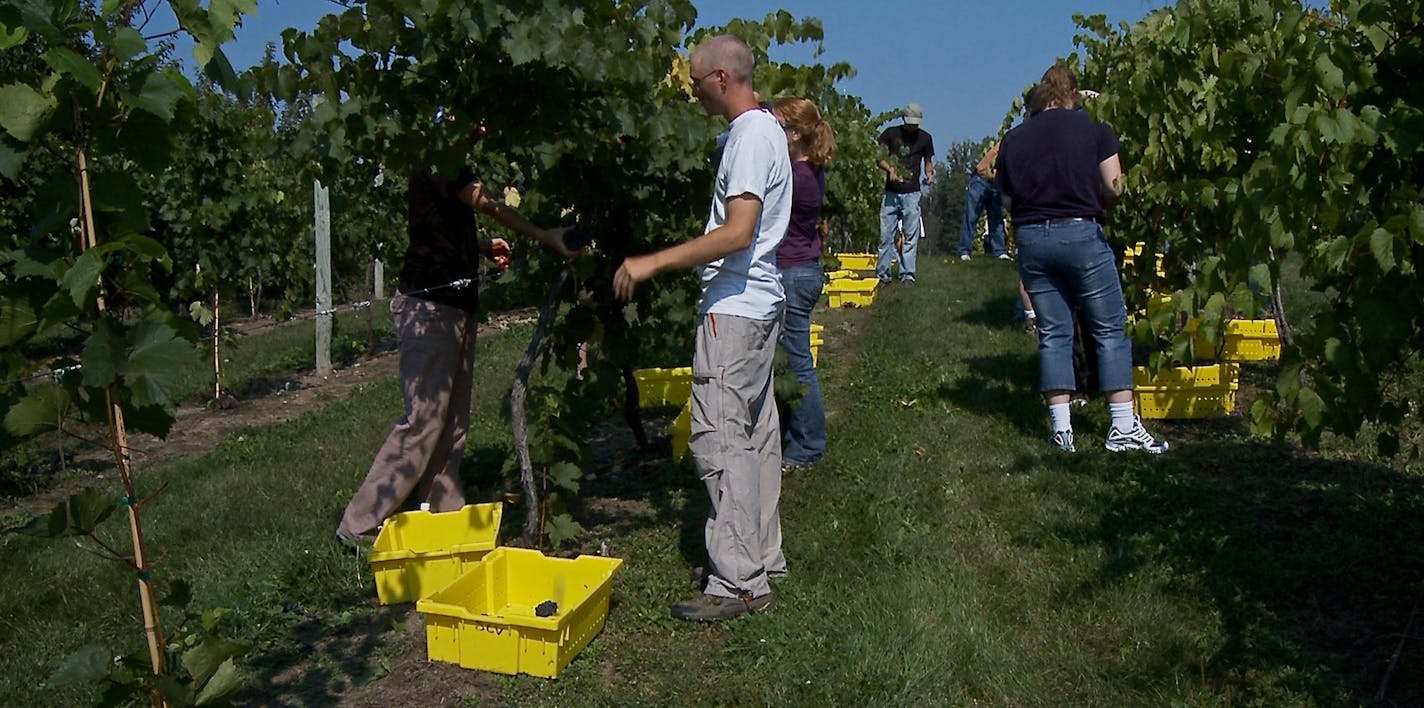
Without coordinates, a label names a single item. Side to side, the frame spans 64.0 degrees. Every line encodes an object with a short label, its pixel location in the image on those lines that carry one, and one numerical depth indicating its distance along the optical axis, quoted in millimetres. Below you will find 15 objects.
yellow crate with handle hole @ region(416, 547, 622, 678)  3127
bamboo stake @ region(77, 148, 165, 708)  1912
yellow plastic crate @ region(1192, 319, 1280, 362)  6746
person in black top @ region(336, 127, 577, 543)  4102
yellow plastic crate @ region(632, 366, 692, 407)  6352
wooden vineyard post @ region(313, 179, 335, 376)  9023
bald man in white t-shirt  3256
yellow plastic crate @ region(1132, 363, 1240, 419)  5594
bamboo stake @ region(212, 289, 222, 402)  8010
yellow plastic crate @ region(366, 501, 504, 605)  3691
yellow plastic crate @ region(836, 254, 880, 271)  13198
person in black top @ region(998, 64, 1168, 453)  5012
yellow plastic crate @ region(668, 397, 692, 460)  5211
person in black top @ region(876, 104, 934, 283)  12289
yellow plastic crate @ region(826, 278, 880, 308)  11039
